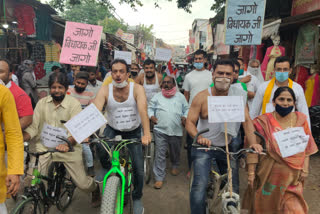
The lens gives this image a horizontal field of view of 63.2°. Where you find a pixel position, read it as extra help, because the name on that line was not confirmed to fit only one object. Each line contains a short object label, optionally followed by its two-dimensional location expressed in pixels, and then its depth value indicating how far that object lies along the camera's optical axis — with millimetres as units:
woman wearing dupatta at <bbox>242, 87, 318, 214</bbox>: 2680
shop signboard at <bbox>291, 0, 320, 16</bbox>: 7648
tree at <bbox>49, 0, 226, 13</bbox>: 11596
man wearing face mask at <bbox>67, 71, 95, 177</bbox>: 4625
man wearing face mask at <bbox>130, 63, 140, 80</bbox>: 8008
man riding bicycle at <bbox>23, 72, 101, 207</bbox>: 3033
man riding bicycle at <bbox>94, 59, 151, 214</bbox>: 3197
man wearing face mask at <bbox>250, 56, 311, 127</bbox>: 3596
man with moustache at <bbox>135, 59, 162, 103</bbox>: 5695
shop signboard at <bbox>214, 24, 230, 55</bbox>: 12734
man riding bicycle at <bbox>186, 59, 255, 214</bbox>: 2693
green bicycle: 2201
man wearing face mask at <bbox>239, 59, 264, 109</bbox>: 5264
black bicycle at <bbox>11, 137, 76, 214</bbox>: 2498
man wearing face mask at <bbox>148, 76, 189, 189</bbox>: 4641
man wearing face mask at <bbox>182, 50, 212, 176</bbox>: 4977
